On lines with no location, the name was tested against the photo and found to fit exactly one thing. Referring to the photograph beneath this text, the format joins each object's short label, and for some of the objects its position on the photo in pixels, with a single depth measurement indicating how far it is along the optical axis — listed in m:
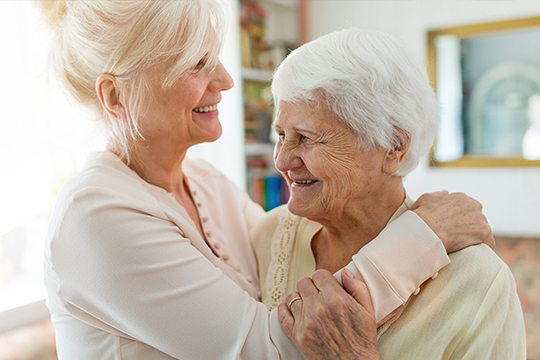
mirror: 3.59
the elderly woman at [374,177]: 1.07
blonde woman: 1.07
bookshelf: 3.89
